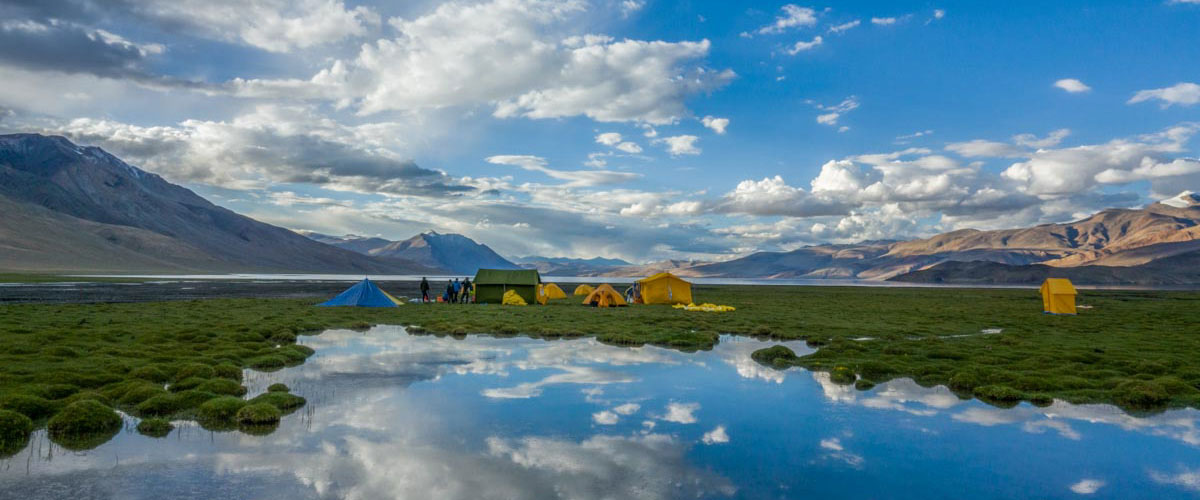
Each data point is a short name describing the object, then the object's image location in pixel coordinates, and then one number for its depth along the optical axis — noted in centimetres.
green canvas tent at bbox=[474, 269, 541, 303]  5503
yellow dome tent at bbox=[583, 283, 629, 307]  5466
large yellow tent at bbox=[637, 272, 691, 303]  5866
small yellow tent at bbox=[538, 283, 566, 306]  7088
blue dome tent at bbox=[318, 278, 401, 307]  4869
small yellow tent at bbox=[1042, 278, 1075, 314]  4953
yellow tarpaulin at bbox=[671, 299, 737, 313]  4900
